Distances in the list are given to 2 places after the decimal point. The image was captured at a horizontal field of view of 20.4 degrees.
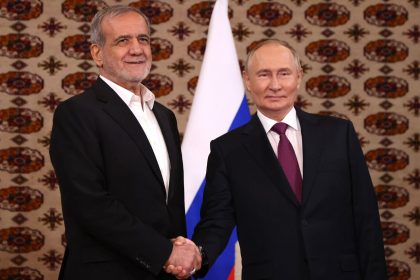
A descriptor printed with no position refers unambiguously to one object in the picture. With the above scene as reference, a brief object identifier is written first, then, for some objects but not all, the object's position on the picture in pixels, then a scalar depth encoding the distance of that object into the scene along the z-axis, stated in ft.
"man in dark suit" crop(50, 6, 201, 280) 10.32
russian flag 13.33
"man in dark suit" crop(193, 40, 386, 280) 10.42
